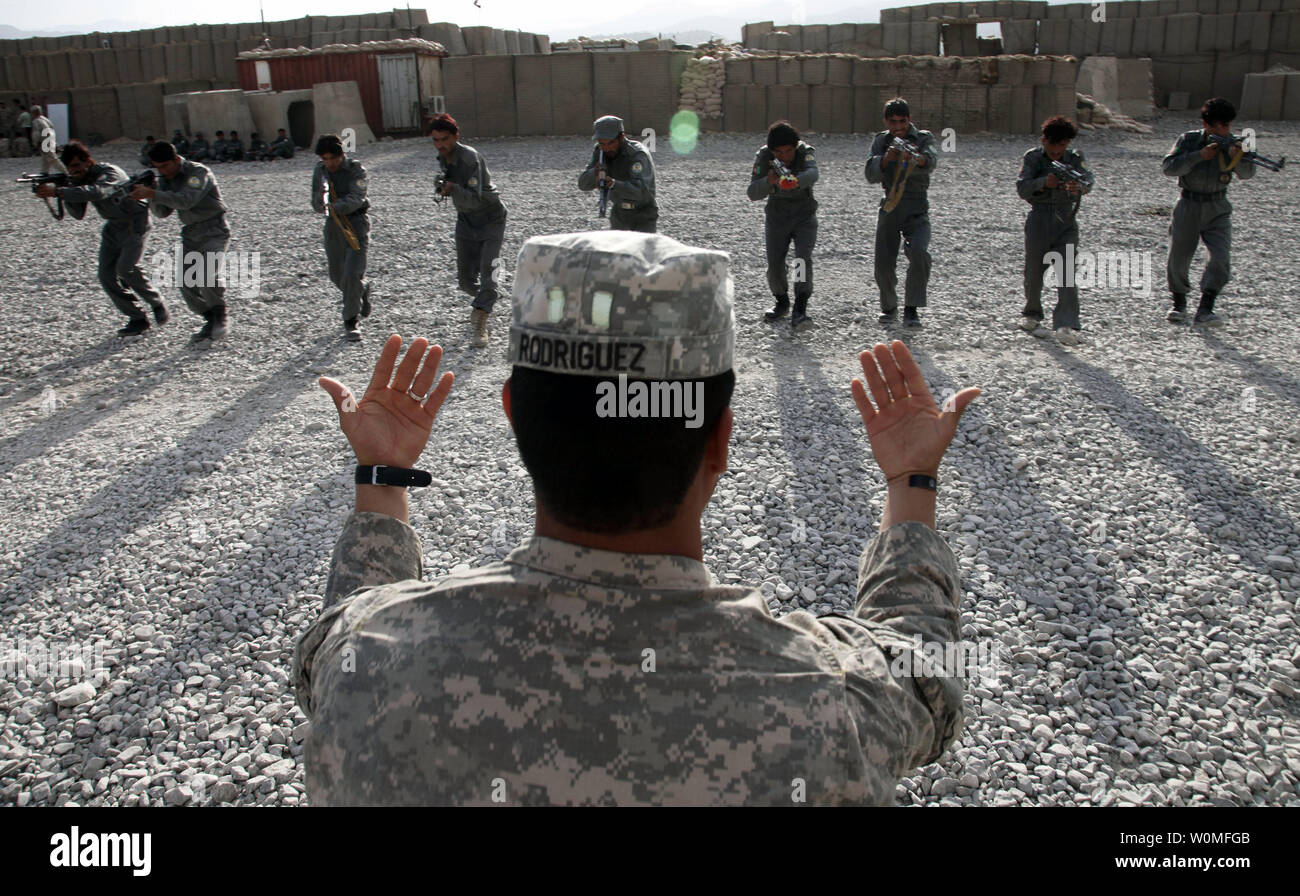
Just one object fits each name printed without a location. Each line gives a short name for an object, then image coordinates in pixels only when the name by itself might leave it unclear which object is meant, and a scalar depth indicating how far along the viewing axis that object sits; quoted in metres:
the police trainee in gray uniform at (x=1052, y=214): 7.11
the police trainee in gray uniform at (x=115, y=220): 7.94
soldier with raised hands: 1.07
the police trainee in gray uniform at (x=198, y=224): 7.59
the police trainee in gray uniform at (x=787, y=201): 7.49
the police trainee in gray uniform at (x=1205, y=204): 7.32
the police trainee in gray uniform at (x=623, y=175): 7.99
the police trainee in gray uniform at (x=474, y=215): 7.61
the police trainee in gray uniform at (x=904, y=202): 7.40
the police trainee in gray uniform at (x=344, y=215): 7.68
